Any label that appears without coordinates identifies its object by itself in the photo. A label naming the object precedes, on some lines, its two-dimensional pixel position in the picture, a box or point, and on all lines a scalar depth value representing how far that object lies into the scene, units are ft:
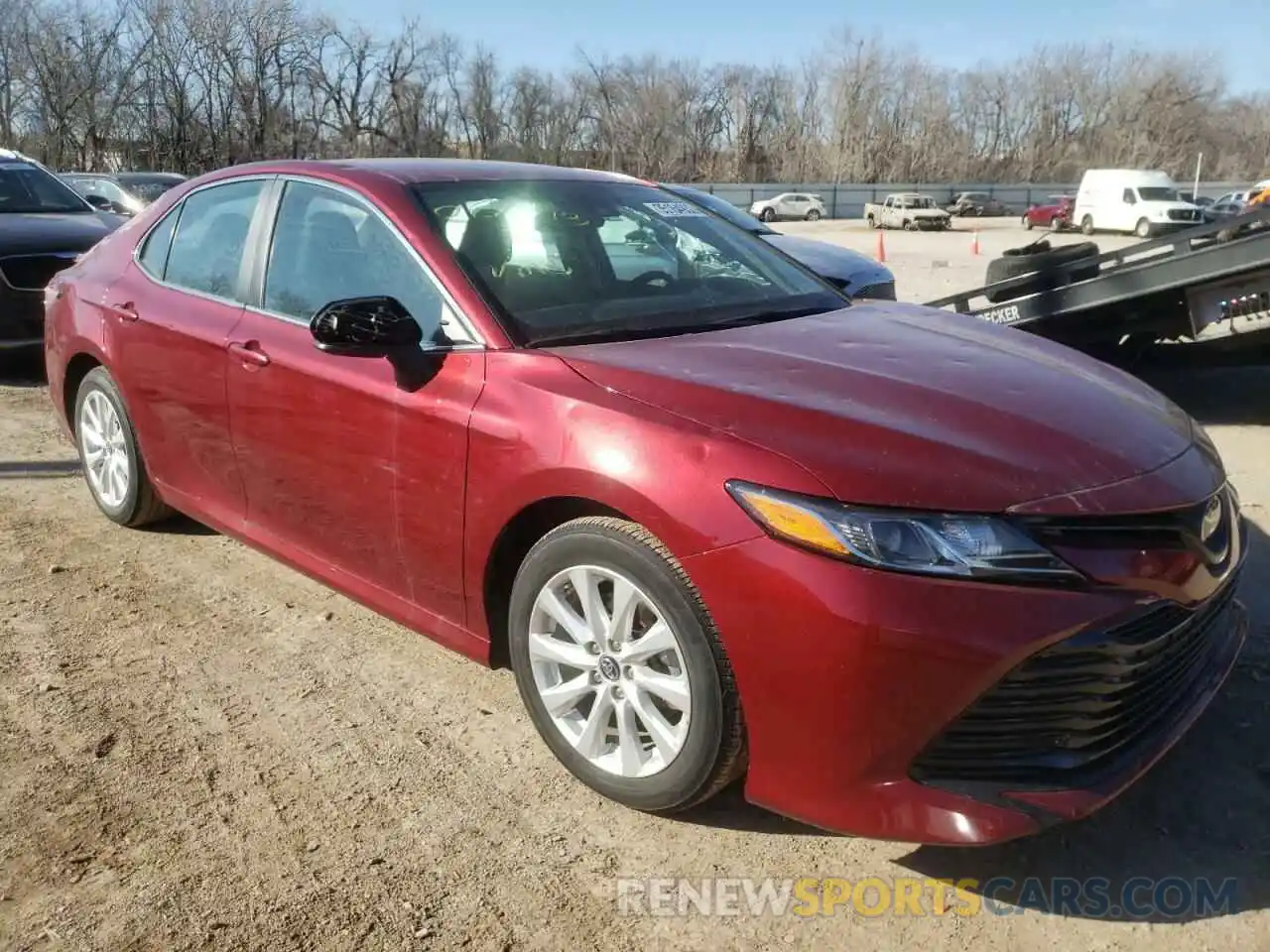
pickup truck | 155.74
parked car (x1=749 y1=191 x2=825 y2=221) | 186.50
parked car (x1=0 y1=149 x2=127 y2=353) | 26.61
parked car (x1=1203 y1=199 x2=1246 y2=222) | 124.47
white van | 124.77
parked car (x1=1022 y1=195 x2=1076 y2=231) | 145.79
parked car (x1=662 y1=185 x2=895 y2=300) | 25.62
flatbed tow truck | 19.98
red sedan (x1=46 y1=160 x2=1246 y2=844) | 7.29
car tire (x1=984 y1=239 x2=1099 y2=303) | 22.49
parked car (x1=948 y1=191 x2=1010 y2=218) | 196.95
